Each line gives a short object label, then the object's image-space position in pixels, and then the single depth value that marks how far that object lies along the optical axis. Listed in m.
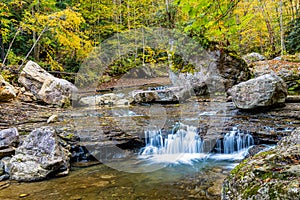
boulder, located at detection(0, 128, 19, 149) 5.35
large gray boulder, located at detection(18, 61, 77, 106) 10.01
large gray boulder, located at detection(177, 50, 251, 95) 11.00
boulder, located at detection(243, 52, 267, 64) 16.58
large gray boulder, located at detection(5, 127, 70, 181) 4.56
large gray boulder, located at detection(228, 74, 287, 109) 6.60
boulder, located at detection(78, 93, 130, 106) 11.17
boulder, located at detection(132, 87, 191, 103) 10.27
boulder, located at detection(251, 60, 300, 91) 10.92
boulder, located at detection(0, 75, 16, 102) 8.33
